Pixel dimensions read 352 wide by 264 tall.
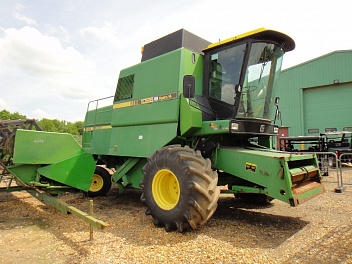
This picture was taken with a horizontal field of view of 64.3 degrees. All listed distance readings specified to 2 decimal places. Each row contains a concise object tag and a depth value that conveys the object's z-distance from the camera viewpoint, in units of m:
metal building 19.12
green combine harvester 4.22
